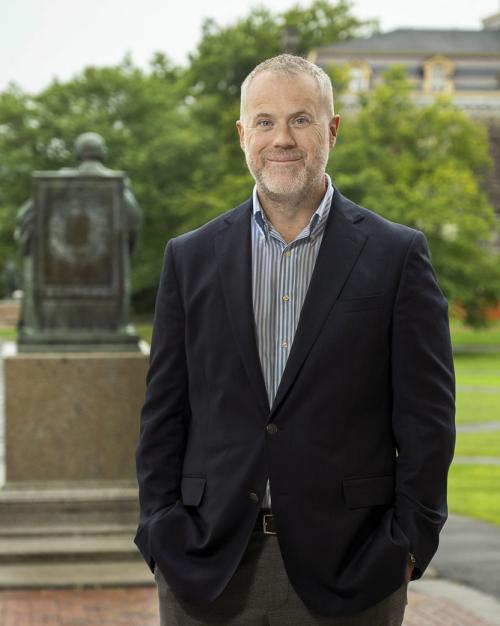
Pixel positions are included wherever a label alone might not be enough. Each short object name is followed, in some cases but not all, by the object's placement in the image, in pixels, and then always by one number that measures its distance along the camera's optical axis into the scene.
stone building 66.12
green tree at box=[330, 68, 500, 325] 42.72
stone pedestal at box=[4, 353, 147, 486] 8.46
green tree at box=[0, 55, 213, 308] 48.75
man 3.06
